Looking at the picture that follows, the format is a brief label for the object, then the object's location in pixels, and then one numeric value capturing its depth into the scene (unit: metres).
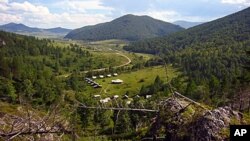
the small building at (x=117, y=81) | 101.26
